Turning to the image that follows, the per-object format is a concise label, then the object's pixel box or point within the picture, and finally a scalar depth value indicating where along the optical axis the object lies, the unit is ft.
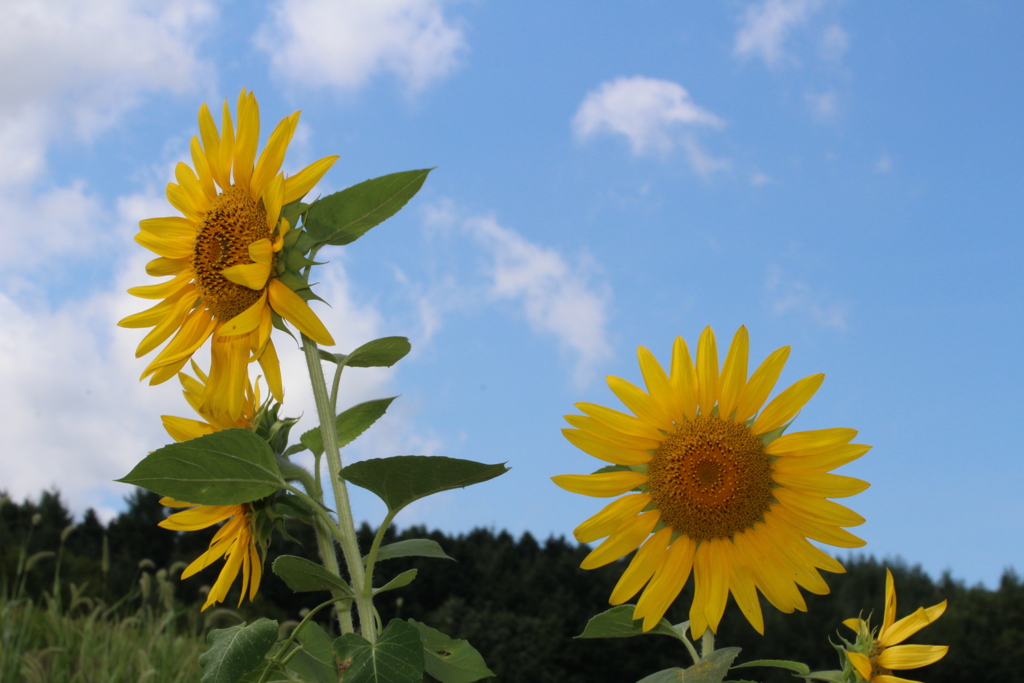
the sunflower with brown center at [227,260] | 4.83
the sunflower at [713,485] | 4.99
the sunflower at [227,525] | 5.62
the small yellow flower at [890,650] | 5.02
